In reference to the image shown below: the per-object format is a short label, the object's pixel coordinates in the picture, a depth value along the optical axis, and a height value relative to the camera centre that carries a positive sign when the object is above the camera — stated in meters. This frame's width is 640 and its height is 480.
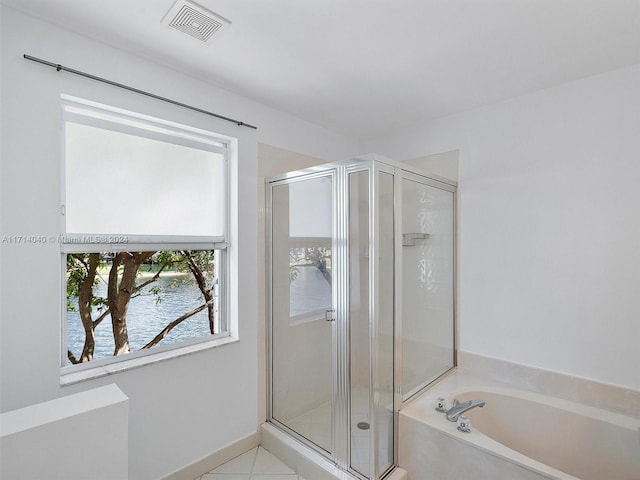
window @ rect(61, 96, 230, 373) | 1.70 +0.02
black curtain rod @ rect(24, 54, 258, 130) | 1.51 +0.75
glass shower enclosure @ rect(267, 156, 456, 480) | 1.83 -0.39
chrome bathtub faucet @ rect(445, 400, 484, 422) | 1.89 -0.95
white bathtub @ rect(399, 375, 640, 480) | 1.68 -1.09
